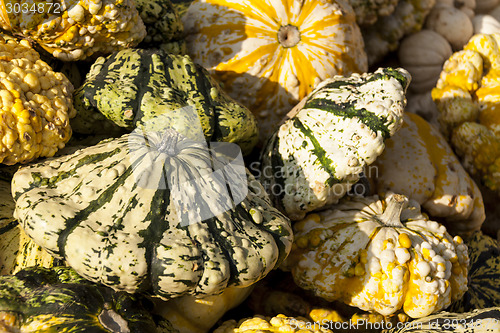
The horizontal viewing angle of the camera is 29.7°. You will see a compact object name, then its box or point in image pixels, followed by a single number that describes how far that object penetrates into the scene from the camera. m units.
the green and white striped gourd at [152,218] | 0.43
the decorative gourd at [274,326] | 0.47
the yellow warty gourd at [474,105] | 0.59
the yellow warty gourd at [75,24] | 0.47
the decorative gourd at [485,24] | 0.70
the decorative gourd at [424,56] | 0.67
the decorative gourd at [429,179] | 0.54
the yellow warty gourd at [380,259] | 0.48
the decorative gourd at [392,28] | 0.67
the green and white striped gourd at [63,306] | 0.42
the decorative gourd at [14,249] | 0.47
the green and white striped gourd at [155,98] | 0.48
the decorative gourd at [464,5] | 0.71
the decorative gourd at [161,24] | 0.52
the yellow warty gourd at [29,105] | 0.45
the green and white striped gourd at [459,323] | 0.46
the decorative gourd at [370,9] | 0.62
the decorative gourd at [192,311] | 0.48
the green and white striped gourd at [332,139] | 0.48
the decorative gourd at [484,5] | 0.77
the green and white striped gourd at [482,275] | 0.54
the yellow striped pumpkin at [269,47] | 0.54
